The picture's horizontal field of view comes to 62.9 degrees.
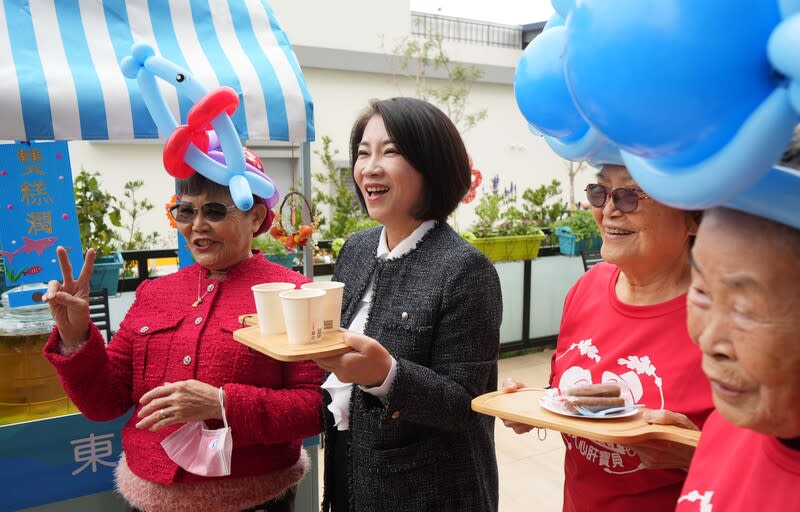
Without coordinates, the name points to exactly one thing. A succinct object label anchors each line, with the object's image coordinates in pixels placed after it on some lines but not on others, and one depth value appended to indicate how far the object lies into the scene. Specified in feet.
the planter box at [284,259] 14.19
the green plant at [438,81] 26.73
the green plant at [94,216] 12.99
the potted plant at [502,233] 19.63
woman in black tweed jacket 5.10
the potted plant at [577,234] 21.08
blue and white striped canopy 7.07
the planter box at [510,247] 19.53
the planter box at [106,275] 12.62
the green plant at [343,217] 17.94
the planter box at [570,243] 21.16
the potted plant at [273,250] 14.23
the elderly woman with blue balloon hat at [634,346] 4.40
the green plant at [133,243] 14.28
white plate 3.84
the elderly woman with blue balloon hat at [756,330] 2.16
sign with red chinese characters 7.70
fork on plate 3.84
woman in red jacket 5.32
